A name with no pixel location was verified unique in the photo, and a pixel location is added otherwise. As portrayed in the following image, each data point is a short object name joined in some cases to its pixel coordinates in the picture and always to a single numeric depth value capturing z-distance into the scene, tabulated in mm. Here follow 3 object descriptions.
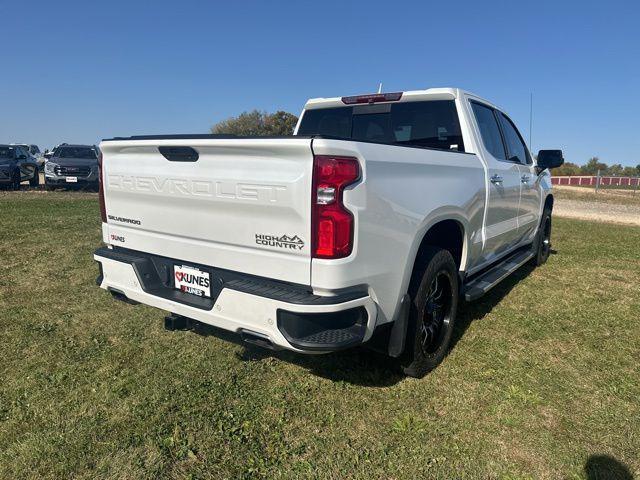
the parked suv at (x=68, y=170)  15227
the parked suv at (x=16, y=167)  15360
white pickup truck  2334
